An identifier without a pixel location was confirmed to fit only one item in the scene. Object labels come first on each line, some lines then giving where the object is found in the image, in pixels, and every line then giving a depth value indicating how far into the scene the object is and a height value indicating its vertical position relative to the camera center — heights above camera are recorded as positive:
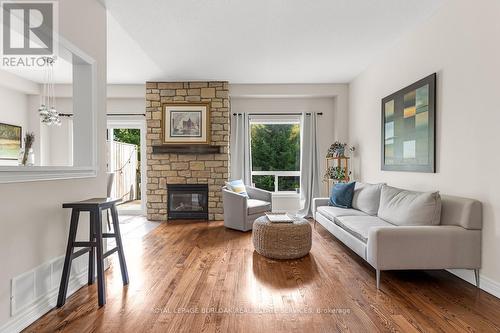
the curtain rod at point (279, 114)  5.89 +1.05
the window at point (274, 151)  6.01 +0.28
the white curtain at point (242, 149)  5.86 +0.31
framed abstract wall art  3.10 +0.45
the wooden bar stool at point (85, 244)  2.19 -0.63
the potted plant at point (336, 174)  5.11 -0.16
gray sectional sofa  2.48 -0.63
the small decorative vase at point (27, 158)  2.17 +0.04
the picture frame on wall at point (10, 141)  5.25 +0.42
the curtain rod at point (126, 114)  5.88 +1.02
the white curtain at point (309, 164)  5.81 +0.01
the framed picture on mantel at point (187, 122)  5.48 +0.80
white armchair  4.58 -0.75
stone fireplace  5.50 +0.13
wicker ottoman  3.26 -0.87
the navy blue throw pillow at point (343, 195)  4.30 -0.46
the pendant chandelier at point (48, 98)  3.97 +1.31
